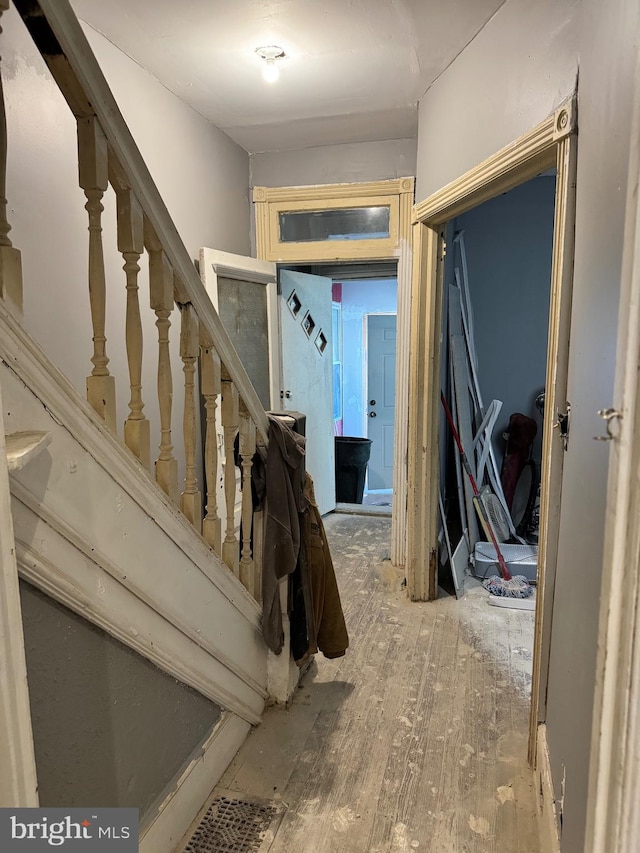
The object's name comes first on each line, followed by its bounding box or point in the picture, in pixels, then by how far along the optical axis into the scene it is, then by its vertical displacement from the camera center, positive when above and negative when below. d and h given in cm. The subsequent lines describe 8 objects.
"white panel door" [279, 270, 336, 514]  397 -6
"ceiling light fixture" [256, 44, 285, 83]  237 +129
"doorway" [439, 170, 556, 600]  380 +1
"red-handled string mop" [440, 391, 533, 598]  316 -129
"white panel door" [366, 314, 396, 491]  648 -45
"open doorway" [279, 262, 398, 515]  644 -15
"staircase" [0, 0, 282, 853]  99 -30
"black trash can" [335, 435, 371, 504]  529 -104
